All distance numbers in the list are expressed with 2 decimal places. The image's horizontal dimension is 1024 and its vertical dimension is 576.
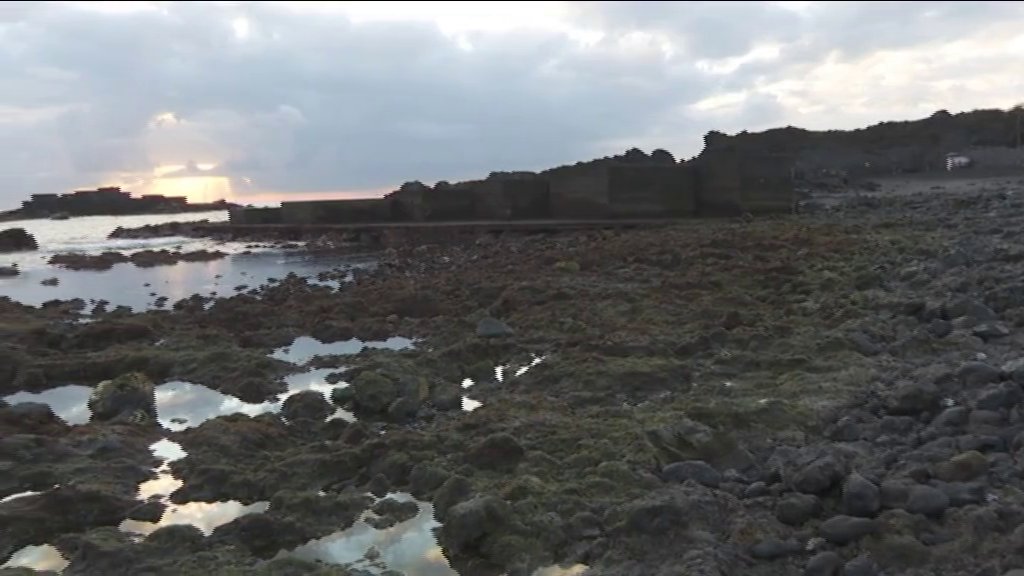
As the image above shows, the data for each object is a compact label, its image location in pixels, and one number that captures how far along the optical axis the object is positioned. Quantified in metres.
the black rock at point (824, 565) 2.74
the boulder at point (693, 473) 3.56
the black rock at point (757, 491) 3.34
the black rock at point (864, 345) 5.46
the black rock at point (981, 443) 3.40
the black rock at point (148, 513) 3.67
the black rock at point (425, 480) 3.82
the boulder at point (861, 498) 3.02
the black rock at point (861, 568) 2.67
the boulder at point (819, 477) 3.23
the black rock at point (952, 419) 3.70
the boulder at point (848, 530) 2.89
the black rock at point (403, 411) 4.98
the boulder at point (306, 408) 4.99
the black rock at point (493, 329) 6.89
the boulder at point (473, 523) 3.24
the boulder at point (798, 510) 3.10
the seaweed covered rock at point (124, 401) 5.24
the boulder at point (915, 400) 4.00
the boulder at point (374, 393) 5.13
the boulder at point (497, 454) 3.96
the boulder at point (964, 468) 3.16
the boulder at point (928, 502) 2.94
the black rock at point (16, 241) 28.23
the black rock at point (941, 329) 5.48
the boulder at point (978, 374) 4.14
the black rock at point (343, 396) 5.28
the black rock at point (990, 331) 5.24
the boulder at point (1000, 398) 3.78
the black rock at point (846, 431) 3.90
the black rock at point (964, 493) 2.97
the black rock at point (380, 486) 3.85
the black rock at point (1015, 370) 3.99
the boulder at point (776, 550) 2.90
